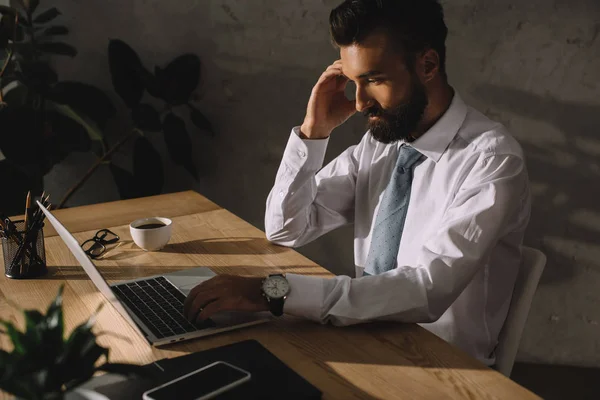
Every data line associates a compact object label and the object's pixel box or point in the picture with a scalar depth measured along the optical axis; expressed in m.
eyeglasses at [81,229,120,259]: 1.71
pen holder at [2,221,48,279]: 1.55
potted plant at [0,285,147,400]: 0.75
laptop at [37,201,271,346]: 1.26
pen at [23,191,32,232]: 1.58
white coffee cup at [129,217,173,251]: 1.69
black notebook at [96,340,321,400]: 1.03
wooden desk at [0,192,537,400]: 1.11
